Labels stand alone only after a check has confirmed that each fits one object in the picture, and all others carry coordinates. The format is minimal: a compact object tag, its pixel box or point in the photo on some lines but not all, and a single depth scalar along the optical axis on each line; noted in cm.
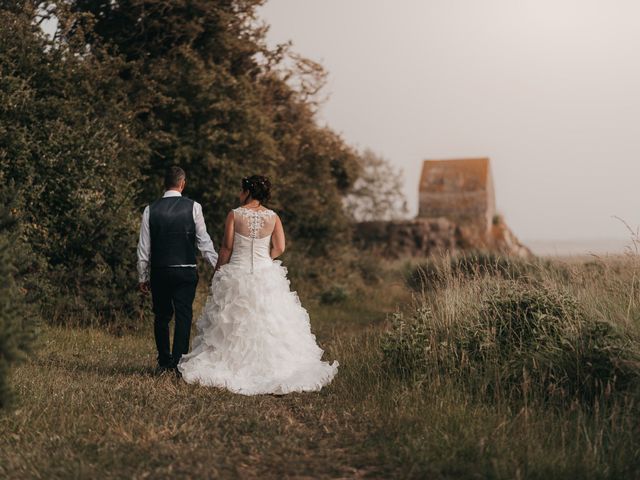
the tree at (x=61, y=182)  1257
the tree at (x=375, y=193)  3972
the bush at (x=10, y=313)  586
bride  838
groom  875
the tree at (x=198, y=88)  1741
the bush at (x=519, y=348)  730
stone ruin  2967
